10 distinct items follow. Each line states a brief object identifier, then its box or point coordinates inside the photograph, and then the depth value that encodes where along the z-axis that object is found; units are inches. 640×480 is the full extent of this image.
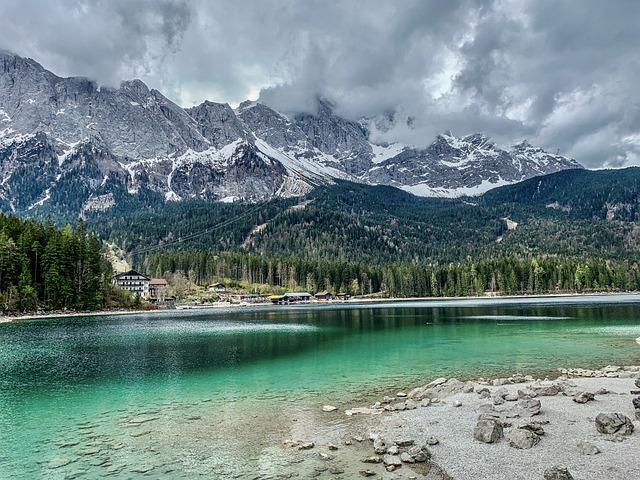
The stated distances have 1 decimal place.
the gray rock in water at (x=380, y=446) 708.7
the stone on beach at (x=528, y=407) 858.1
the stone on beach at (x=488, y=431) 725.3
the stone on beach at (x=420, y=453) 669.3
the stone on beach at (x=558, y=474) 545.6
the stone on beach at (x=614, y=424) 714.8
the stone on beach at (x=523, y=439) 689.6
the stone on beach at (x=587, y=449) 648.4
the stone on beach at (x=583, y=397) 931.3
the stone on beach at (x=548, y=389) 1011.3
